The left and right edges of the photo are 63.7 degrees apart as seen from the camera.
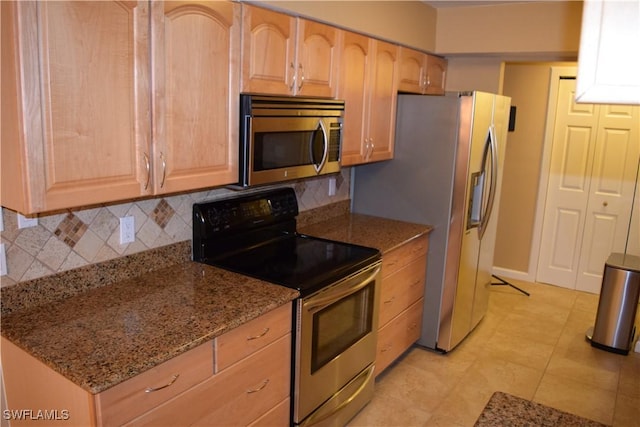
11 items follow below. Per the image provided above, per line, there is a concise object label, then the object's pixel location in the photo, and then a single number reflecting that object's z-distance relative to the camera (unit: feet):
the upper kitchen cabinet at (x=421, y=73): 11.22
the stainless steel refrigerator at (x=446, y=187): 10.75
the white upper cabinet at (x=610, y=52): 2.56
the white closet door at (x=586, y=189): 14.70
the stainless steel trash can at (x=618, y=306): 11.78
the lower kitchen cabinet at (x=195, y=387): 5.00
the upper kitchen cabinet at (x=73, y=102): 4.83
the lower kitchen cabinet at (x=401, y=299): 10.00
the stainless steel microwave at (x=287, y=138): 7.23
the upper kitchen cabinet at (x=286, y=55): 7.18
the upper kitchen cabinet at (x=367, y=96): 9.36
